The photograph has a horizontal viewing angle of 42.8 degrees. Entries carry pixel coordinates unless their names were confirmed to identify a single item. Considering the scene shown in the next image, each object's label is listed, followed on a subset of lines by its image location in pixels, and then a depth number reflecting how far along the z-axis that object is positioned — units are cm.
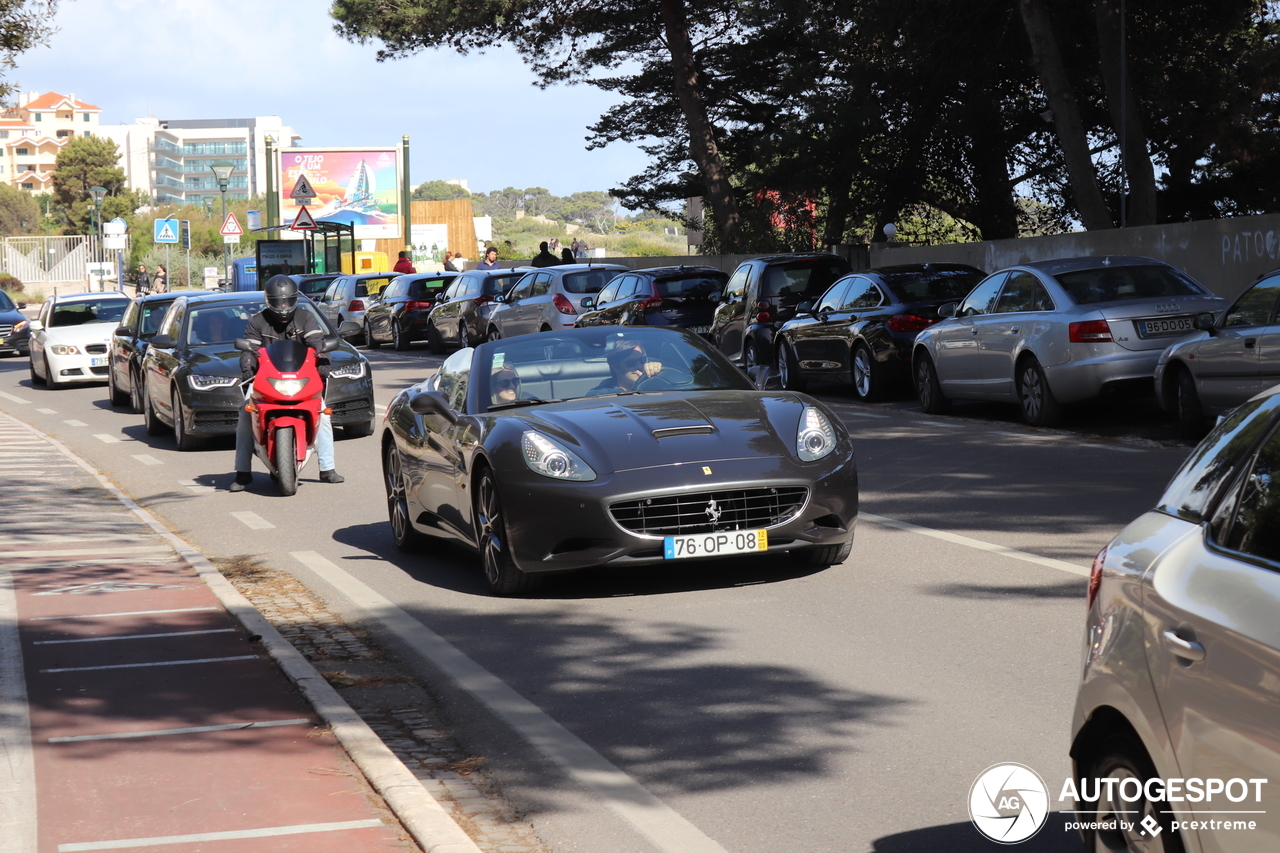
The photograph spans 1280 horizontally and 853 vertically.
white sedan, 2803
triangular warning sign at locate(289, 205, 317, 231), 4675
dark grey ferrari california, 799
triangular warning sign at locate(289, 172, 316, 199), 4538
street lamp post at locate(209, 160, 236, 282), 5967
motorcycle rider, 1385
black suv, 2203
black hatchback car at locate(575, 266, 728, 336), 2450
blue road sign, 5406
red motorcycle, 1343
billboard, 7594
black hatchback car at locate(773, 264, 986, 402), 1938
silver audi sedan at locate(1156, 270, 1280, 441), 1264
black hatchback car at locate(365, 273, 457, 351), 3584
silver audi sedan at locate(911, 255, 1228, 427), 1493
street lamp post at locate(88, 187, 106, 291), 6298
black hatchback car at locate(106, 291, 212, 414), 2158
